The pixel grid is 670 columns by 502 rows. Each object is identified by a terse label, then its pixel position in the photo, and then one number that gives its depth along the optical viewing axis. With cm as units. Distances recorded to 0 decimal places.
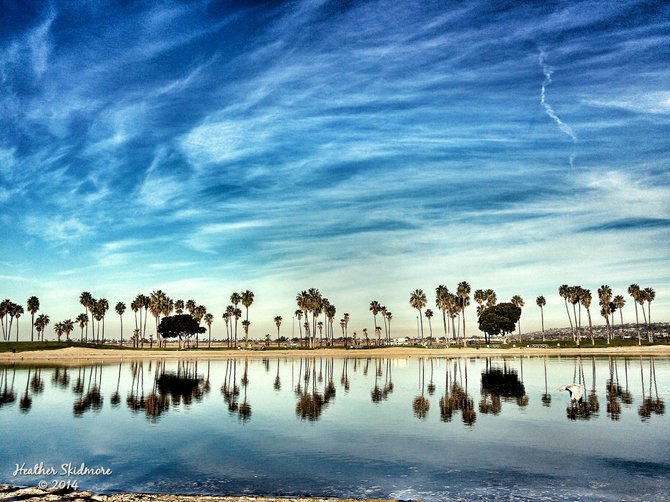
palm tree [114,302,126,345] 18650
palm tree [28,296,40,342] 17050
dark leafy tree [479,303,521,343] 17562
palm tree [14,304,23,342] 17216
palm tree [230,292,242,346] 19938
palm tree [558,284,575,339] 18662
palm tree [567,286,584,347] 18400
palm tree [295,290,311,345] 18612
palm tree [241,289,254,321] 18875
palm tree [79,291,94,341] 17412
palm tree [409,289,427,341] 19225
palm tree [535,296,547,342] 19900
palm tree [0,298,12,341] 16812
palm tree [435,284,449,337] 17500
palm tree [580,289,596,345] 18362
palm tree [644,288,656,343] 18175
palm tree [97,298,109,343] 17950
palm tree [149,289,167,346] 16962
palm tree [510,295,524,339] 19638
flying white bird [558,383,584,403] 4131
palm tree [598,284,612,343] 19138
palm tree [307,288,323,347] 18412
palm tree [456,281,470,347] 17612
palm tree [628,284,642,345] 18212
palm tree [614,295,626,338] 19475
